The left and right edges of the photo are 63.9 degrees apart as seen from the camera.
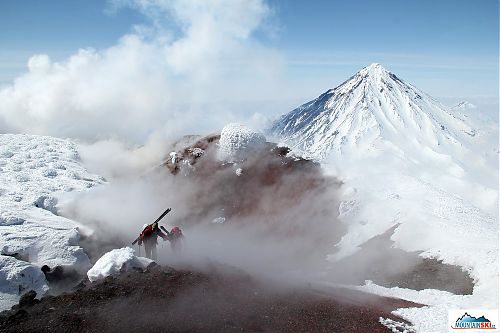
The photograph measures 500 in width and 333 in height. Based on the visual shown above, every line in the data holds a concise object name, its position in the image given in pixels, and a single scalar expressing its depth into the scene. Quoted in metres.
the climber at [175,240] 26.97
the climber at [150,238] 25.97
